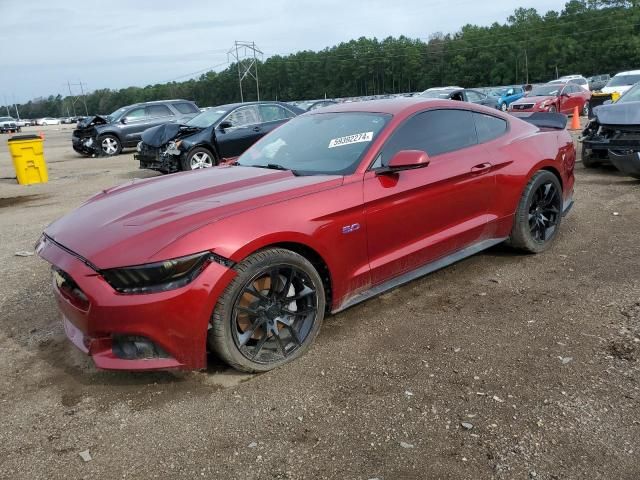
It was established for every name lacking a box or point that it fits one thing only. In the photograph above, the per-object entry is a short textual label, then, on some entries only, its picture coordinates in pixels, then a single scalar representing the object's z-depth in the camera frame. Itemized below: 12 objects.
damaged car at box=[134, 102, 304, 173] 11.04
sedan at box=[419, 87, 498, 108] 17.96
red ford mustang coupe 2.86
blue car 25.94
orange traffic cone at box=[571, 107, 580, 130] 16.27
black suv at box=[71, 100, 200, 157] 17.86
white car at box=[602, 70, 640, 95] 20.25
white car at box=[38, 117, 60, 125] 84.03
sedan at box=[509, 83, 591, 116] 19.08
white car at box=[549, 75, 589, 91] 28.94
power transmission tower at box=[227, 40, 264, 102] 106.28
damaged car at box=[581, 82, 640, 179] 7.39
